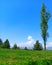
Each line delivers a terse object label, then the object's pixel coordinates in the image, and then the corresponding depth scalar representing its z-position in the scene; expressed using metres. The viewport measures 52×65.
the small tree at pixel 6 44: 23.76
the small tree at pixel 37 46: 22.81
